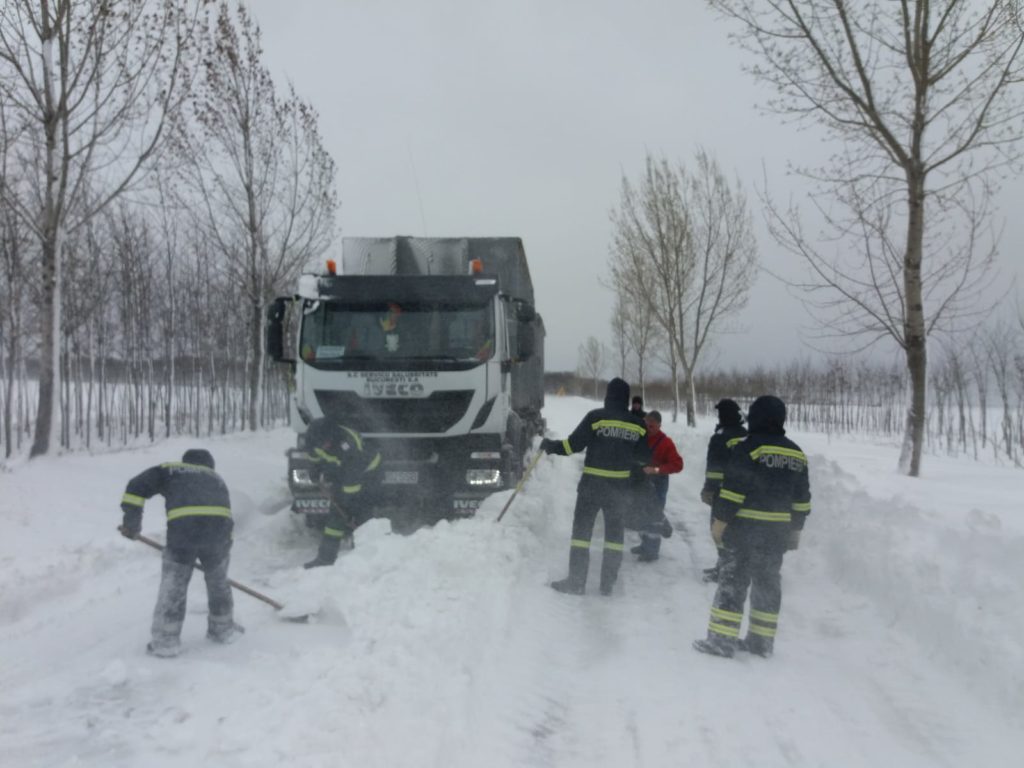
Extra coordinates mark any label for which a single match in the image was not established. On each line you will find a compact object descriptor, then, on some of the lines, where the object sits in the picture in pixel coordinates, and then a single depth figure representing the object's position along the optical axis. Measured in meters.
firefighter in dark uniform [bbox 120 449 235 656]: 4.65
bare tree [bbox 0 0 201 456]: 11.13
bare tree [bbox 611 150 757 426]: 23.62
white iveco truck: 8.33
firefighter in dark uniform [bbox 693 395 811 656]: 5.19
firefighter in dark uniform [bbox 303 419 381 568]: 7.23
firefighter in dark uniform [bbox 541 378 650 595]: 6.65
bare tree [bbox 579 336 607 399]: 69.56
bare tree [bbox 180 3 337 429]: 18.11
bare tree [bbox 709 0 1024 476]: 10.21
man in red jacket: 7.55
